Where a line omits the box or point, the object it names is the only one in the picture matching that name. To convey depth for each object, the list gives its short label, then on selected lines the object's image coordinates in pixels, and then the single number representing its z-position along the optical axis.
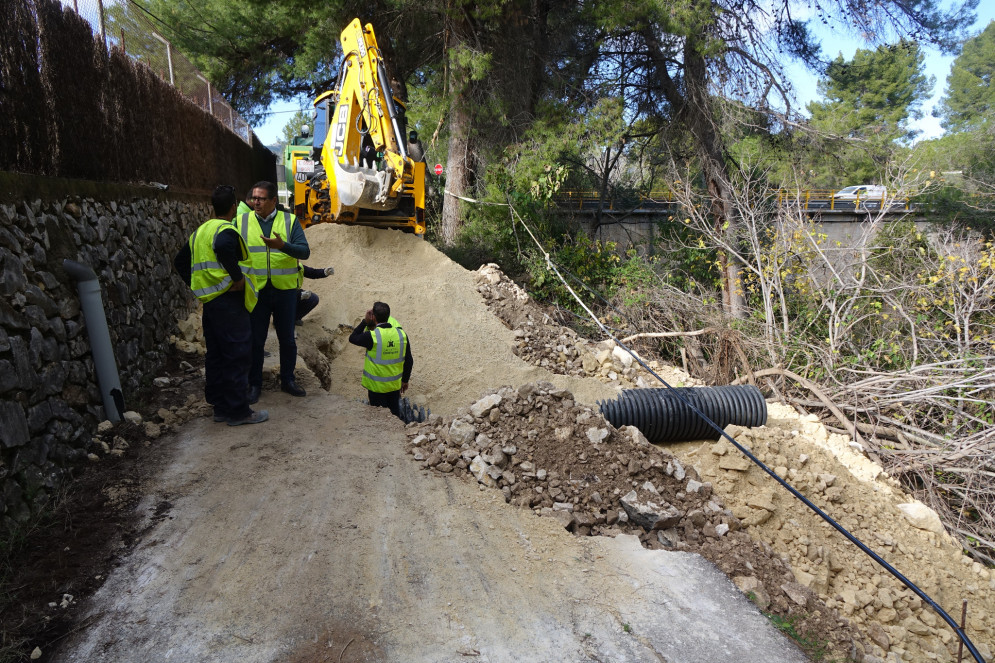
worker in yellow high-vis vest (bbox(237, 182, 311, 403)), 4.99
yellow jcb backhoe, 9.12
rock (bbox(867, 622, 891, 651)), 3.61
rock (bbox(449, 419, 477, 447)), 4.61
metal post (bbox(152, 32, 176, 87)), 8.72
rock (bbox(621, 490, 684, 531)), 3.91
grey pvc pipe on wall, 4.24
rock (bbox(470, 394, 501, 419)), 4.83
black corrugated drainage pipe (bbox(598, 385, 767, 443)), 6.51
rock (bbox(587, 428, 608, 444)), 4.57
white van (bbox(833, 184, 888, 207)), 22.04
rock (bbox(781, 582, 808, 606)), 3.48
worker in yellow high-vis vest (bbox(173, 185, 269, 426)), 4.55
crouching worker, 5.70
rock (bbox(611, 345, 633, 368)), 9.73
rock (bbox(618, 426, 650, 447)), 4.66
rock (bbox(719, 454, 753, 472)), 4.98
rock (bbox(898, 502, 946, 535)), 5.59
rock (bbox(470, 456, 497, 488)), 4.23
